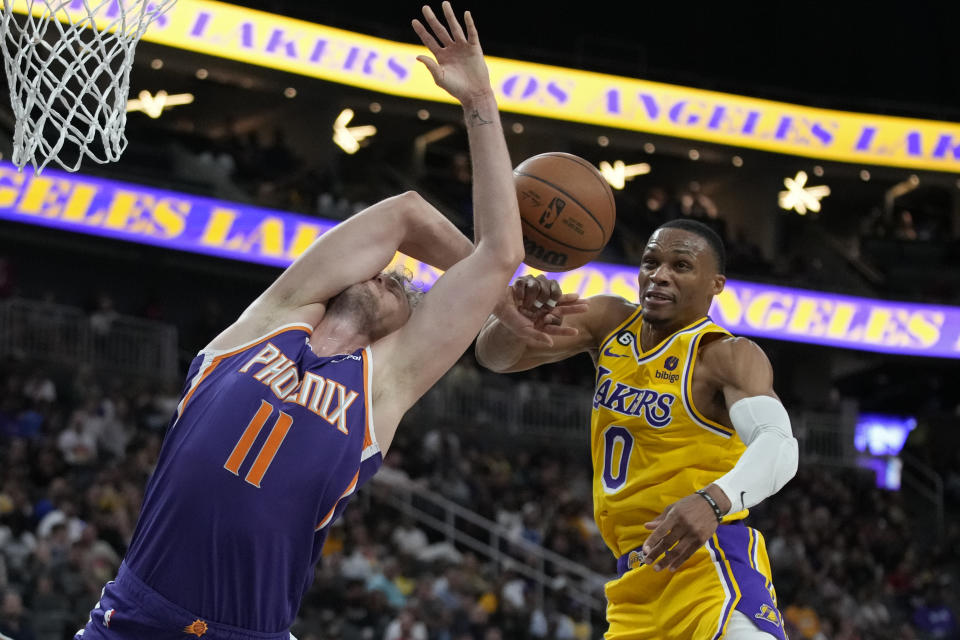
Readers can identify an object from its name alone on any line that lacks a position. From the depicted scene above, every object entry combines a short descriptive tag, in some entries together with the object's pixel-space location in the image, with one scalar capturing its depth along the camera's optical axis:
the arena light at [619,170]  24.19
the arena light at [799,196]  25.31
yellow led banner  18.27
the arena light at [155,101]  20.22
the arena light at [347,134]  22.09
